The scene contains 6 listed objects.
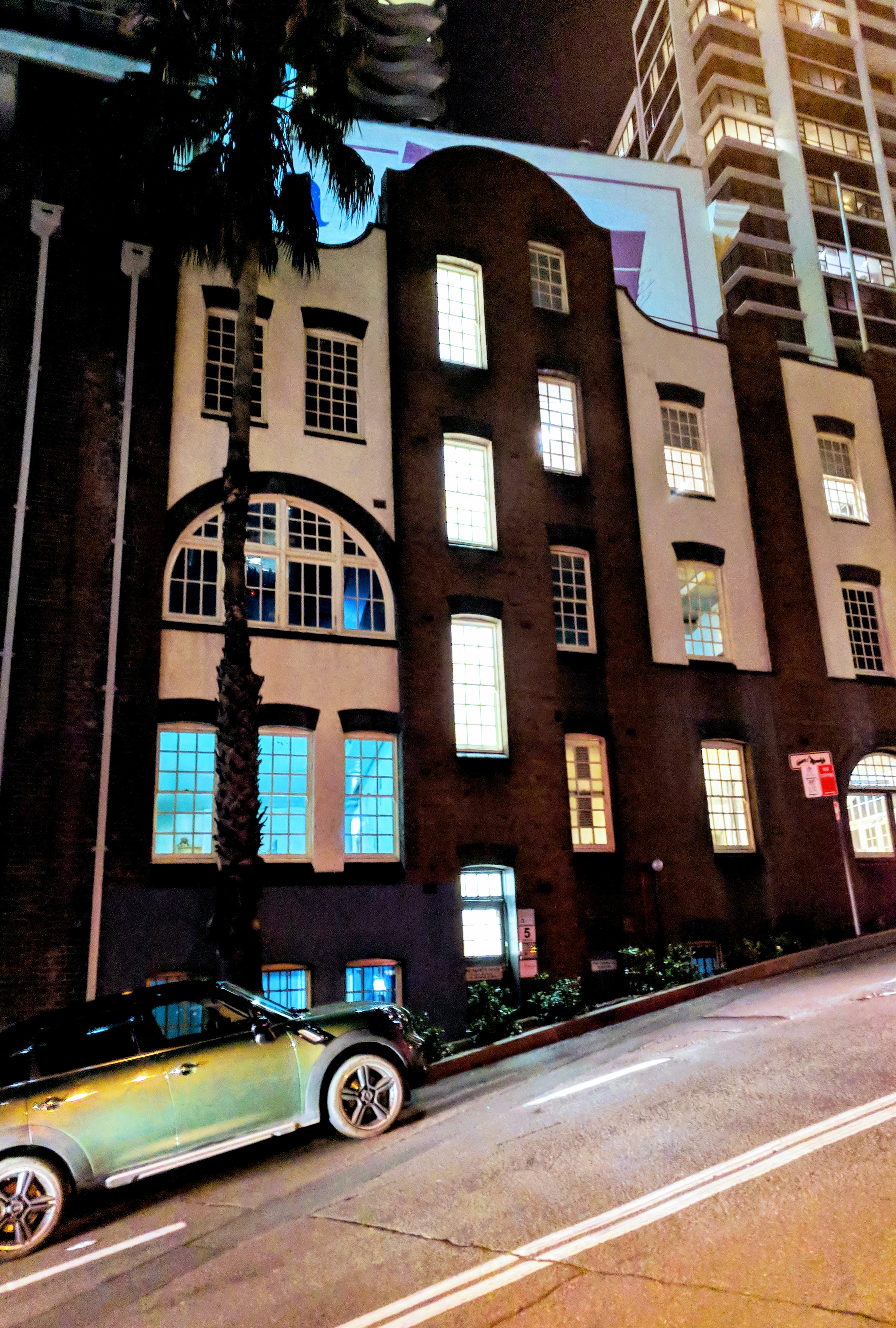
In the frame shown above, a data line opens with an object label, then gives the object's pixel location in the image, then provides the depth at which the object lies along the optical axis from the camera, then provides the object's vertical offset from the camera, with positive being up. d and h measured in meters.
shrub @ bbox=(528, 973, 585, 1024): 15.02 -1.18
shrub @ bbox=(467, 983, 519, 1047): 14.55 -1.34
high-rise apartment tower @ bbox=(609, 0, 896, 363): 68.62 +55.51
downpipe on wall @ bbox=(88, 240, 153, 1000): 14.04 +5.07
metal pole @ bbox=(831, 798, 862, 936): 18.34 +1.24
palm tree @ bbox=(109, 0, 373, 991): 15.18 +12.65
